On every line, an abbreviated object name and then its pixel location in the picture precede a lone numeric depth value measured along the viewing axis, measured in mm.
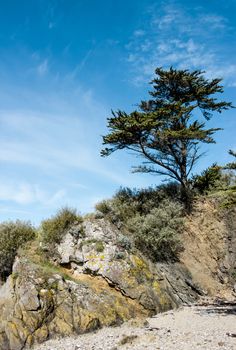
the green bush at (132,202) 19011
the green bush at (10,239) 14344
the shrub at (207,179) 22516
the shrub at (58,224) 15591
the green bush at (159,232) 16984
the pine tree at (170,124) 20594
